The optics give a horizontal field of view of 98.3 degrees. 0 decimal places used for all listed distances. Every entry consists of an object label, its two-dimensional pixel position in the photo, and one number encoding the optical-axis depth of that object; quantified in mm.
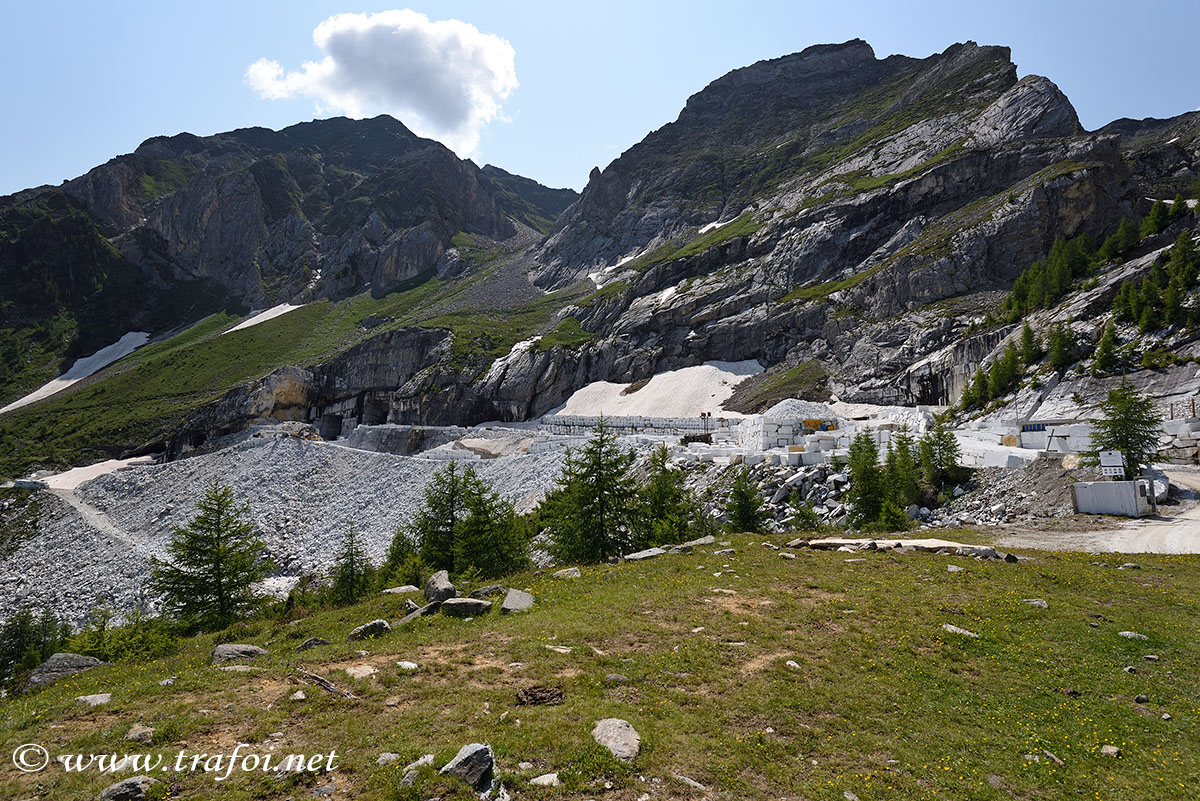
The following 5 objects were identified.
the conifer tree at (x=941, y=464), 30719
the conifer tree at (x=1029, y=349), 56469
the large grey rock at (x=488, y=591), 14664
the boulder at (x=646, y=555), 18766
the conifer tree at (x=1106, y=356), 47656
